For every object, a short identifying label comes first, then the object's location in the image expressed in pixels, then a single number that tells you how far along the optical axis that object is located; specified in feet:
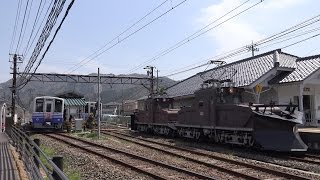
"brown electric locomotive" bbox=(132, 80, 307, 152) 56.08
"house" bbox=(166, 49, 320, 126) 87.76
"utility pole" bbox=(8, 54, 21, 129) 135.27
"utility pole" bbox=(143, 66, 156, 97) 186.72
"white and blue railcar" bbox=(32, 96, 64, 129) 105.40
